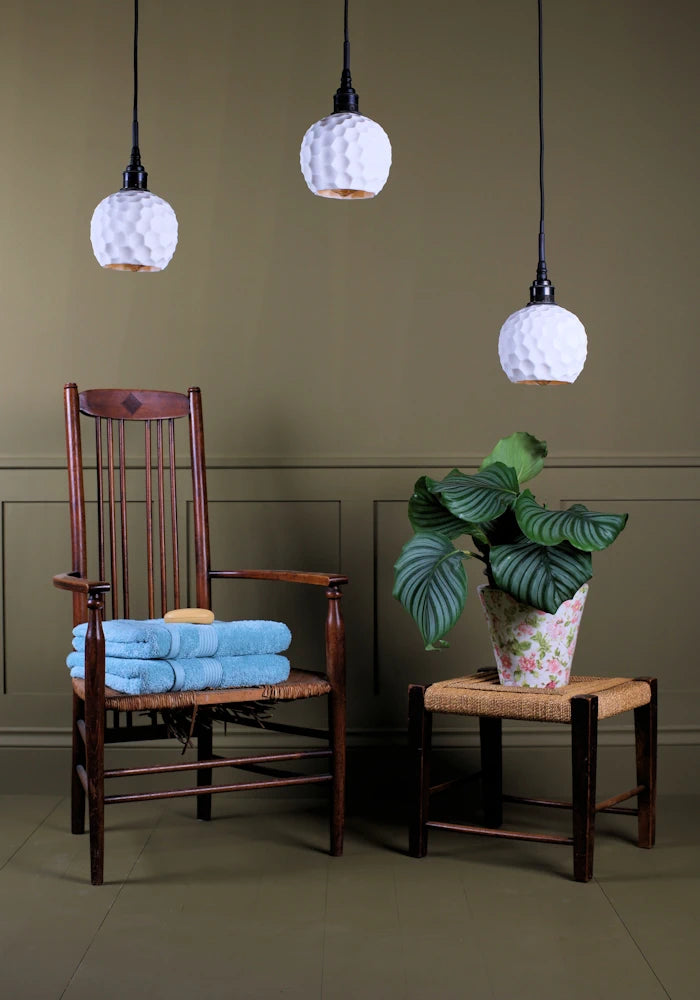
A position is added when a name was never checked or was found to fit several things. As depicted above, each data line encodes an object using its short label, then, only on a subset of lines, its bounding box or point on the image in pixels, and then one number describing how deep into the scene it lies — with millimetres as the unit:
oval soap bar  2346
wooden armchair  2127
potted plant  2129
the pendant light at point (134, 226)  2105
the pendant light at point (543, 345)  2029
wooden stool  2137
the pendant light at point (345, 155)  1733
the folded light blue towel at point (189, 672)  2123
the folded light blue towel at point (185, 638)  2152
